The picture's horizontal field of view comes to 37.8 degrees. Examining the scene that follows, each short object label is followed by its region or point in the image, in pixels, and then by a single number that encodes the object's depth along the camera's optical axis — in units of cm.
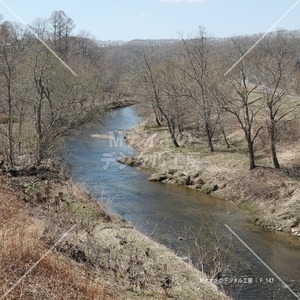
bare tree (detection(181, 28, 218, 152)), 3052
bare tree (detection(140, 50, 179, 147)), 3466
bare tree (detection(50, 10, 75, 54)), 7631
